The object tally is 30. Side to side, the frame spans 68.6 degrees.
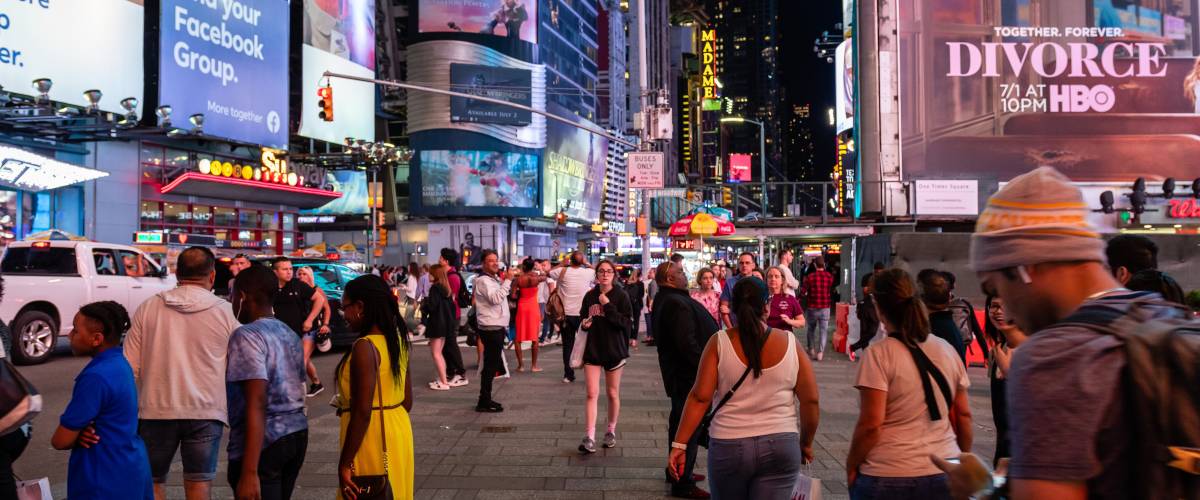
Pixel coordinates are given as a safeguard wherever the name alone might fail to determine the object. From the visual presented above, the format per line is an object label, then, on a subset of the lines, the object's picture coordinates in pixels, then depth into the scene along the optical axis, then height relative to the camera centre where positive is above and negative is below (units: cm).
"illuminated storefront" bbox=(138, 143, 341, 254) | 2991 +303
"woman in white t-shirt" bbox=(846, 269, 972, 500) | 382 -62
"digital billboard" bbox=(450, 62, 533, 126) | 6362 +1375
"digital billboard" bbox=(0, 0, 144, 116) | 2303 +649
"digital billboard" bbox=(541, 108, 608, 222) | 7512 +937
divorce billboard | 3008 +603
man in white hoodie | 478 -55
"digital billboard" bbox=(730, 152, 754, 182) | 10725 +1306
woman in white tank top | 447 -72
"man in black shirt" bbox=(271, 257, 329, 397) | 1084 -37
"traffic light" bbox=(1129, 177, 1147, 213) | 2392 +197
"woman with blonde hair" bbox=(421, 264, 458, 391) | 1252 -61
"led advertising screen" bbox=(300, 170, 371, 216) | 6178 +558
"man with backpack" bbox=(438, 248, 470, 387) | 1298 -120
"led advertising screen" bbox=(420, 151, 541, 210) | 6550 +708
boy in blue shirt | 407 -71
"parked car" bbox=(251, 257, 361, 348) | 1689 -17
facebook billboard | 2888 +745
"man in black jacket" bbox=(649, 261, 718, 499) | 664 -54
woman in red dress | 1456 -60
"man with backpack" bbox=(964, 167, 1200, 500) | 154 -20
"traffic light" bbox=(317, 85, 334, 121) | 2128 +419
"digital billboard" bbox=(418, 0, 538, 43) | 6538 +1941
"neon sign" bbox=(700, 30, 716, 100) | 16100 +3829
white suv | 1462 -15
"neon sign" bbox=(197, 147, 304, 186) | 3173 +401
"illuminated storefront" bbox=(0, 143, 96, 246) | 2266 +238
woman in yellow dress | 416 -60
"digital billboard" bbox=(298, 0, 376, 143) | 3869 +987
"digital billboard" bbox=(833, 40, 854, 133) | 3344 +733
